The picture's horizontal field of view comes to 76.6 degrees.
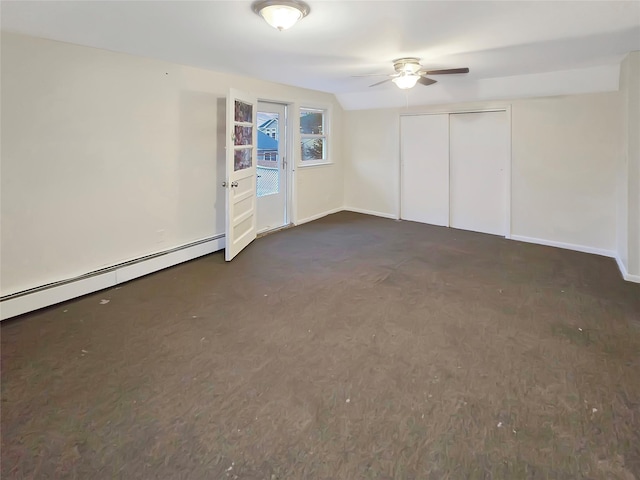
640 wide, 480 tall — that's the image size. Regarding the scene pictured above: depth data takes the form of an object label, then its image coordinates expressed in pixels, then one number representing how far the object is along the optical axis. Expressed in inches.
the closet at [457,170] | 221.2
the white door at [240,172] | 172.7
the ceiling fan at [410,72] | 153.9
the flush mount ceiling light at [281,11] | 93.2
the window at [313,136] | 257.3
